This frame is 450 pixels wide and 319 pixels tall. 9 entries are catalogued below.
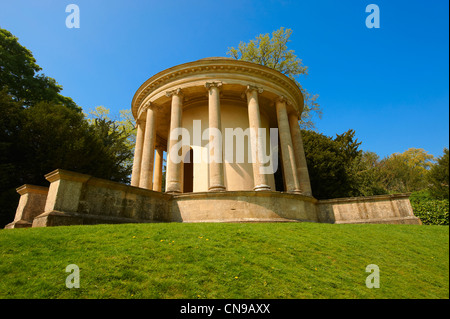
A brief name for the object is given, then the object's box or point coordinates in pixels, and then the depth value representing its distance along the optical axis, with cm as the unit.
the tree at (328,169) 2091
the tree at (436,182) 1555
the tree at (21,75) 2041
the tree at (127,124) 2804
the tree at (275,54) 2597
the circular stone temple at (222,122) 1356
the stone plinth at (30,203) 923
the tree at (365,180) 2200
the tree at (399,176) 3275
